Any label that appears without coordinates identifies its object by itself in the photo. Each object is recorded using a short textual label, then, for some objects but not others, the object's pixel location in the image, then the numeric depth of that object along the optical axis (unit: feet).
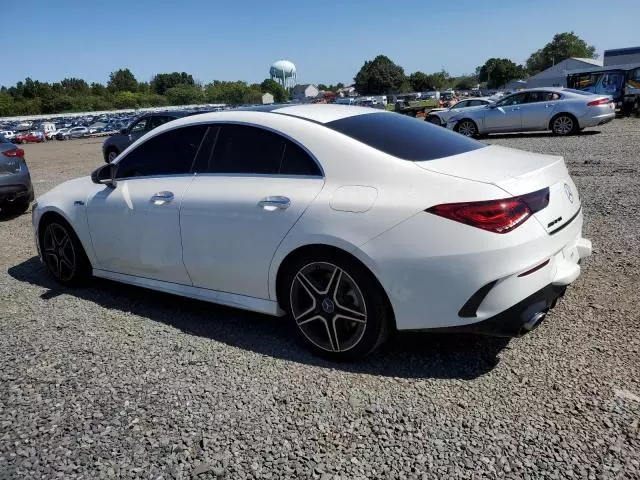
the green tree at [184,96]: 443.32
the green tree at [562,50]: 396.30
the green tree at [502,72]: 338.75
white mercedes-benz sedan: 9.14
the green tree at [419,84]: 413.59
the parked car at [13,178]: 27.45
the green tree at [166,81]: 580.59
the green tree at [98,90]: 505.86
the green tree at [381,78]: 393.09
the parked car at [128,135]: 50.29
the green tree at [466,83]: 472.97
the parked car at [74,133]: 172.96
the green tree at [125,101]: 445.37
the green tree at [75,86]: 485.97
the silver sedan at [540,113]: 50.42
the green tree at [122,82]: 550.40
